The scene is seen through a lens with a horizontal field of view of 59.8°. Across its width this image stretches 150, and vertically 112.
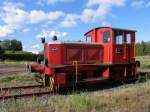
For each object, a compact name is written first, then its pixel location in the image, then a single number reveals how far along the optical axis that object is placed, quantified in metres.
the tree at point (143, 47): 50.97
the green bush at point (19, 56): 25.12
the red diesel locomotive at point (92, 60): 6.57
